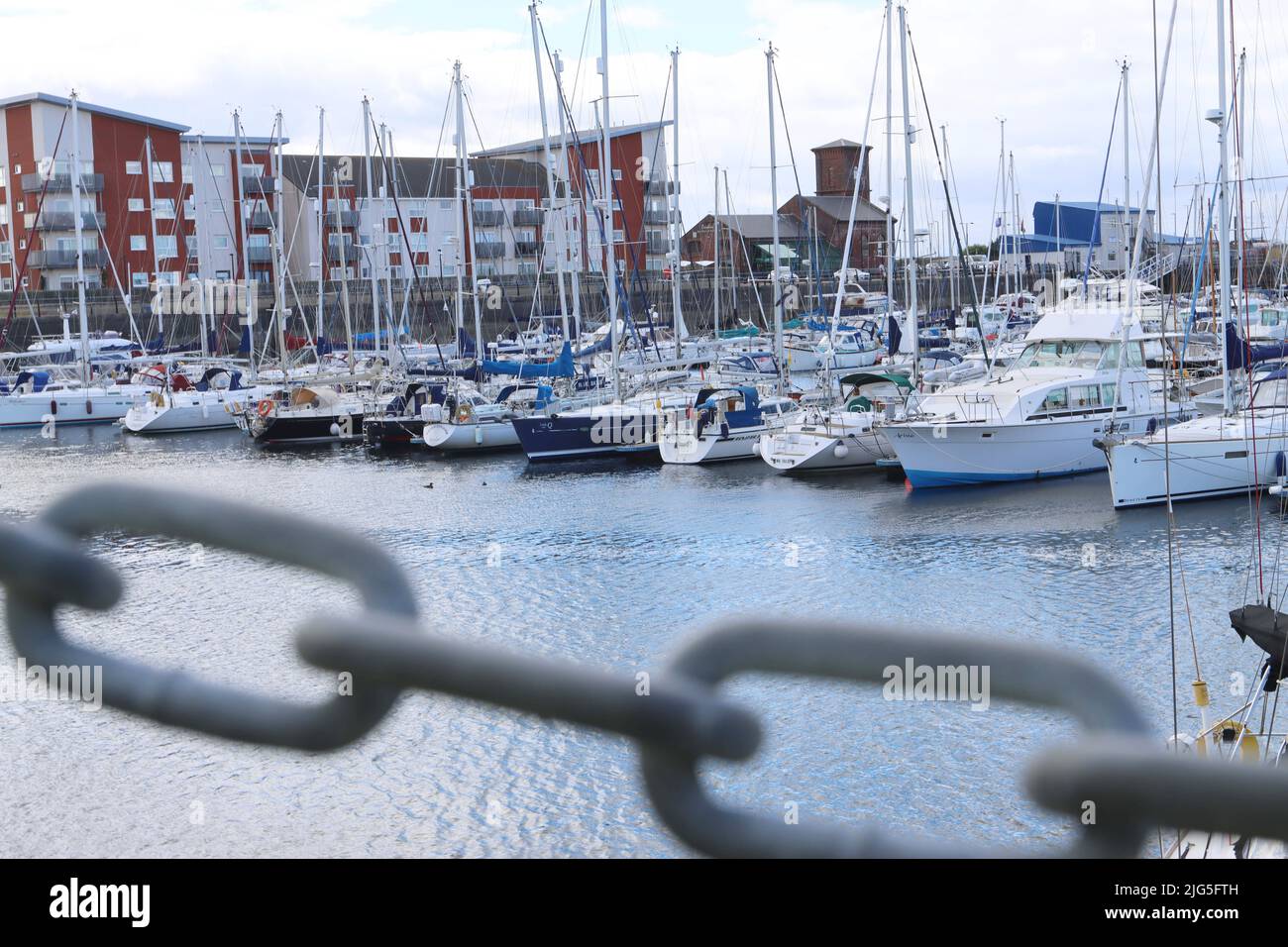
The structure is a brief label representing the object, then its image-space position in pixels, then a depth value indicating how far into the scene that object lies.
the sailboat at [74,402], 58.75
